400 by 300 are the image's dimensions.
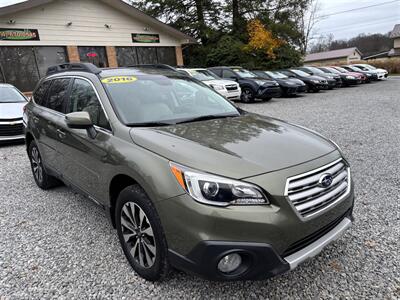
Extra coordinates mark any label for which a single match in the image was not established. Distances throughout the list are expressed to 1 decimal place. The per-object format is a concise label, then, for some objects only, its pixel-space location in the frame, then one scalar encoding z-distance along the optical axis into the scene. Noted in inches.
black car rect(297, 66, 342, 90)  709.8
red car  801.4
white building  545.6
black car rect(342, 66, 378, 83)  872.9
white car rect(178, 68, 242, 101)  500.1
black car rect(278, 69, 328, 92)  662.8
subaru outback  75.4
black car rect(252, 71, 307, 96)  597.0
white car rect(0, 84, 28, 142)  296.0
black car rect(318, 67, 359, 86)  780.0
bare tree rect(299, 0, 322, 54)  991.0
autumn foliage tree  875.4
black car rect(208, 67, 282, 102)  538.0
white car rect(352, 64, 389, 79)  898.1
